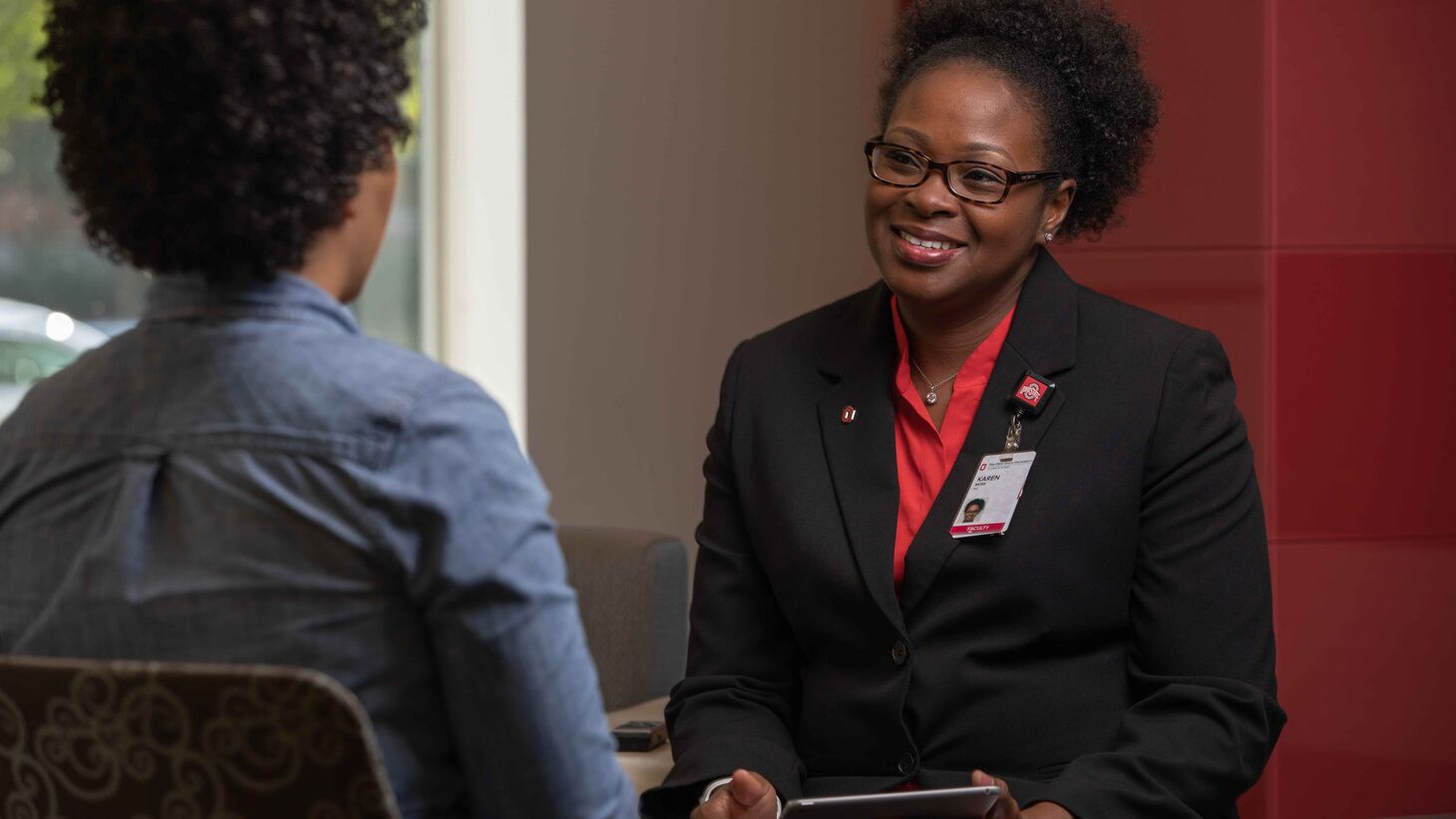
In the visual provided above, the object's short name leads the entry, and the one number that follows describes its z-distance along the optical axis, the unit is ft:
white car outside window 13.11
